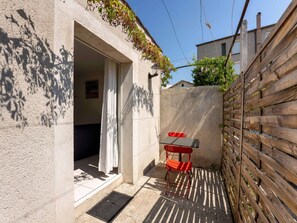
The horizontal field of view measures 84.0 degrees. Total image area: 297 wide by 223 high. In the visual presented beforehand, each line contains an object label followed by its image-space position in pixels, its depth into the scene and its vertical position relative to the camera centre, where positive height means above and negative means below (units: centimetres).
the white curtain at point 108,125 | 347 -26
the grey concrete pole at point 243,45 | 299 +130
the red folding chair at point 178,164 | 330 -106
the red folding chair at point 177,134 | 487 -61
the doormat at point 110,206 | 253 -156
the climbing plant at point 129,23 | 255 +165
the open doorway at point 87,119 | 329 -27
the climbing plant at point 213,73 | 501 +174
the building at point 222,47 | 1558 +729
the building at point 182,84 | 2031 +374
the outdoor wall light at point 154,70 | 460 +124
